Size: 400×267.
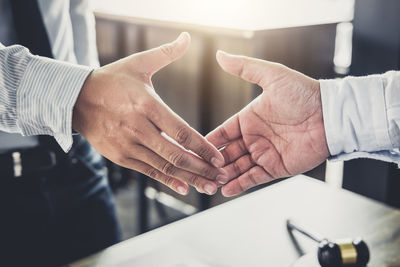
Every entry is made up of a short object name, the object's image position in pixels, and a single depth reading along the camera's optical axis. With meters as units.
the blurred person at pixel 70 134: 0.83
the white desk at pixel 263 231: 0.93
